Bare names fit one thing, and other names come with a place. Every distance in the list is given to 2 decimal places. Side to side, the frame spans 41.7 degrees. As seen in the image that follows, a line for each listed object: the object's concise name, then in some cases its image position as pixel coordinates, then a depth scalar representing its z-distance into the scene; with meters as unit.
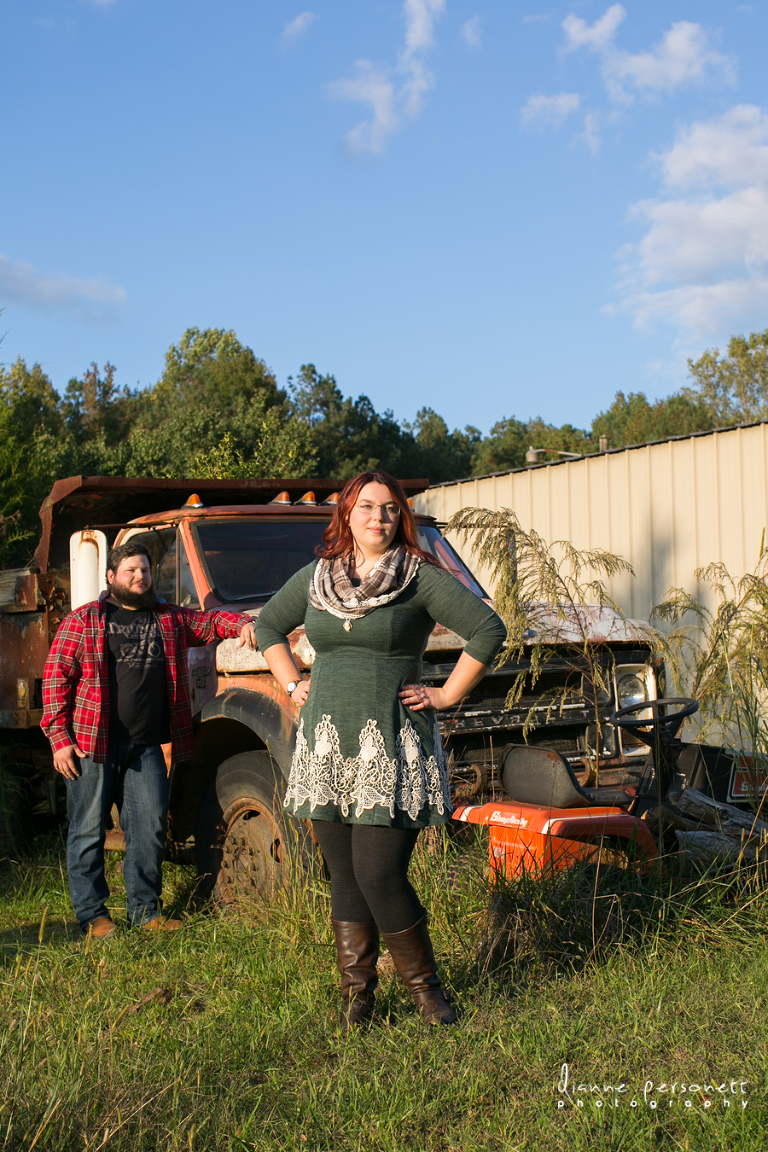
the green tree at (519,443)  59.06
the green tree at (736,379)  49.66
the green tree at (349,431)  46.53
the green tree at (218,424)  25.86
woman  3.13
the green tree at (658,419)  51.03
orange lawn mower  3.98
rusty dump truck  4.45
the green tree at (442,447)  49.53
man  4.66
